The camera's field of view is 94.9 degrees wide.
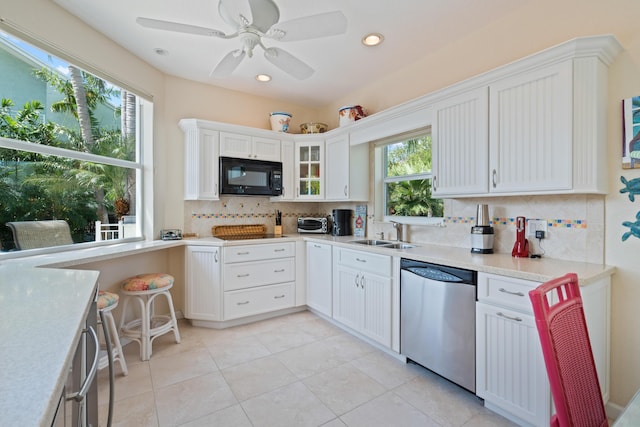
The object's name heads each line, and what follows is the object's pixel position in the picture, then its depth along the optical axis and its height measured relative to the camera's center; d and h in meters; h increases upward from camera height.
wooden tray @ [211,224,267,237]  3.48 -0.22
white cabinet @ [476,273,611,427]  1.56 -0.76
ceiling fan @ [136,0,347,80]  1.62 +1.07
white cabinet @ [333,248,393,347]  2.45 -0.74
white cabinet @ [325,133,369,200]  3.35 +0.49
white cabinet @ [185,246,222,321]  2.97 -0.74
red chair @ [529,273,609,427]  0.85 -0.46
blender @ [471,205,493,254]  2.20 -0.17
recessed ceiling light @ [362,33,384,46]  2.45 +1.48
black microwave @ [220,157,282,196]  3.26 +0.40
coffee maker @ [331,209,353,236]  3.57 -0.11
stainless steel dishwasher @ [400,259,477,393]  1.86 -0.74
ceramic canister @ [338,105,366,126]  3.27 +1.10
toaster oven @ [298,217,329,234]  3.76 -0.17
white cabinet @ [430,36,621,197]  1.65 +0.56
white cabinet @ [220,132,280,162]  3.29 +0.76
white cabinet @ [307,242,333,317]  3.10 -0.73
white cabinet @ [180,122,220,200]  3.15 +0.53
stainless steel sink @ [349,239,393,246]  3.06 -0.32
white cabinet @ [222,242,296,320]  3.00 -0.72
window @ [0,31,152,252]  1.95 +0.51
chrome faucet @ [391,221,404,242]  3.03 -0.20
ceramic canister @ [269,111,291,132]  3.67 +1.14
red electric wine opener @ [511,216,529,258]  2.04 -0.20
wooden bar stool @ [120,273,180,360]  2.43 -0.80
